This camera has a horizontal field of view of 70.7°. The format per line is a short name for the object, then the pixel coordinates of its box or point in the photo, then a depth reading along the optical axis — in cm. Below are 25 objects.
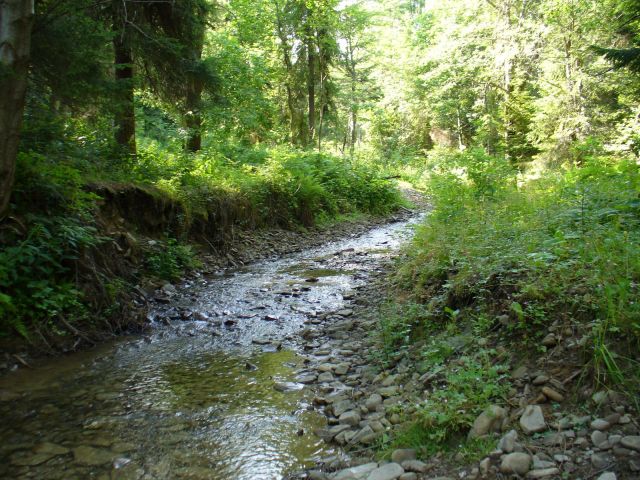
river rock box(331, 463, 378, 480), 308
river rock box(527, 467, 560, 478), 254
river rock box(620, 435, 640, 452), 252
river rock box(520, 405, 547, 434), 292
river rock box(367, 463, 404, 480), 296
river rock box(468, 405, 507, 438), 306
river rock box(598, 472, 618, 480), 237
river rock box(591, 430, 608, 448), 263
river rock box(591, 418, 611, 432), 273
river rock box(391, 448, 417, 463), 314
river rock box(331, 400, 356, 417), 412
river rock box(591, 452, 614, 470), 250
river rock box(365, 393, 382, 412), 406
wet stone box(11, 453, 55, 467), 340
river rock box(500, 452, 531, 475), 262
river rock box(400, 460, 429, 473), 296
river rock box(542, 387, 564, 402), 313
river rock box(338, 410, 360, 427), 390
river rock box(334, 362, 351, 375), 496
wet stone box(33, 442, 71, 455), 356
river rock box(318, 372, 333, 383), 483
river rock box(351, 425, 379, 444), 357
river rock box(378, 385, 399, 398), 416
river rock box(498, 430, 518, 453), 281
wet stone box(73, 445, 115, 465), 346
